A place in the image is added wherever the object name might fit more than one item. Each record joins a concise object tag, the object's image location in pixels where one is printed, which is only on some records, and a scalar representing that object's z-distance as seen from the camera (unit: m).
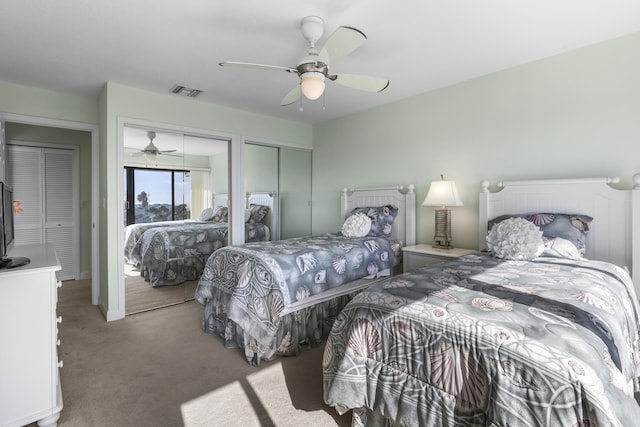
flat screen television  1.67
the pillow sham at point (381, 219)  3.62
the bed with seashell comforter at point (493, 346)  0.98
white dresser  1.59
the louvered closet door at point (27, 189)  4.33
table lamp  3.17
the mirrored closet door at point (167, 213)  3.53
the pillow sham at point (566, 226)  2.32
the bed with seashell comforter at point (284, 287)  2.39
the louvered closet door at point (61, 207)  4.61
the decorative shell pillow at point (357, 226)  3.52
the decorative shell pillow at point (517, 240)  2.27
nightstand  3.00
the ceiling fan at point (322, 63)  1.87
